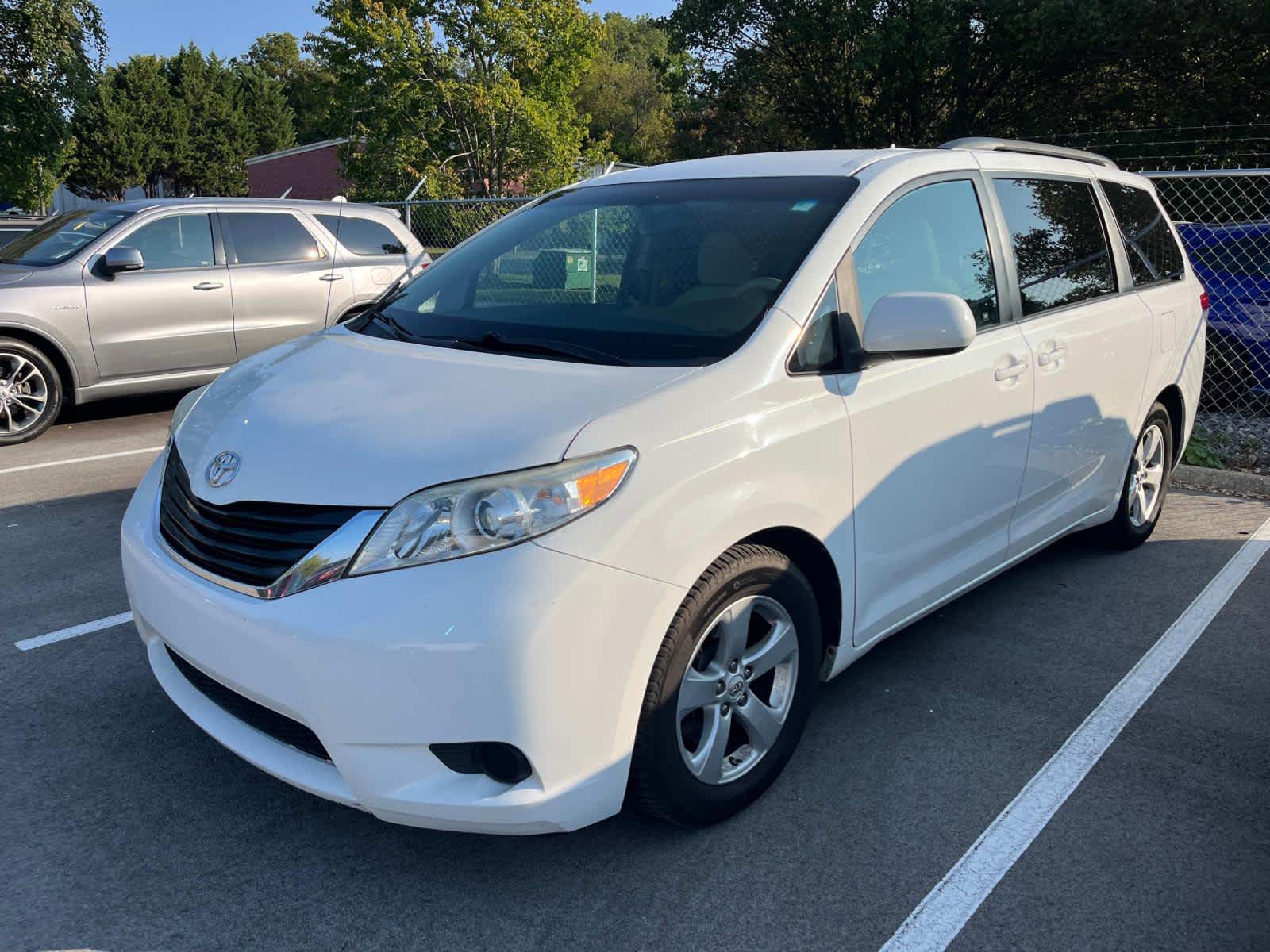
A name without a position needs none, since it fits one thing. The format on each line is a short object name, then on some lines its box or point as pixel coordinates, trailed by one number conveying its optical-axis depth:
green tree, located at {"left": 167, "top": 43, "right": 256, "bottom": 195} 62.03
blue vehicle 7.94
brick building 52.12
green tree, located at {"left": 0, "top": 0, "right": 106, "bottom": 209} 19.34
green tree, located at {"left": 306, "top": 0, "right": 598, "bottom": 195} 31.89
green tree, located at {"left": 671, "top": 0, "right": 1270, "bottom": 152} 23.12
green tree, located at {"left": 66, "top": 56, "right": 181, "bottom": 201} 56.56
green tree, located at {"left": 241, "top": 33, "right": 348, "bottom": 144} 82.19
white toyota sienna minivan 2.24
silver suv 7.39
